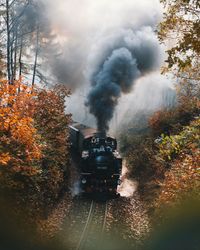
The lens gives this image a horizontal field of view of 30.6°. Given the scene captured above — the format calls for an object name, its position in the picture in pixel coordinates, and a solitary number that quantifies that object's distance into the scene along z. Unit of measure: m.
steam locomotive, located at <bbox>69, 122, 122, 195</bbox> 20.92
